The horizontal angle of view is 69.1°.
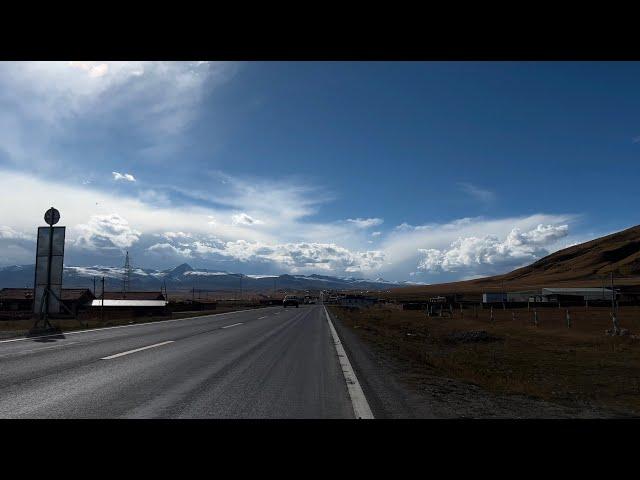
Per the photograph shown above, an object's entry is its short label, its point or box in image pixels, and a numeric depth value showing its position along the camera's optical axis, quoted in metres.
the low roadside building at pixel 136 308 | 53.58
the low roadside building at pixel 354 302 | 74.81
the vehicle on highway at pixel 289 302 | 79.62
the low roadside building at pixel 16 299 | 76.00
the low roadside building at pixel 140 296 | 98.81
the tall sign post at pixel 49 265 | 22.02
